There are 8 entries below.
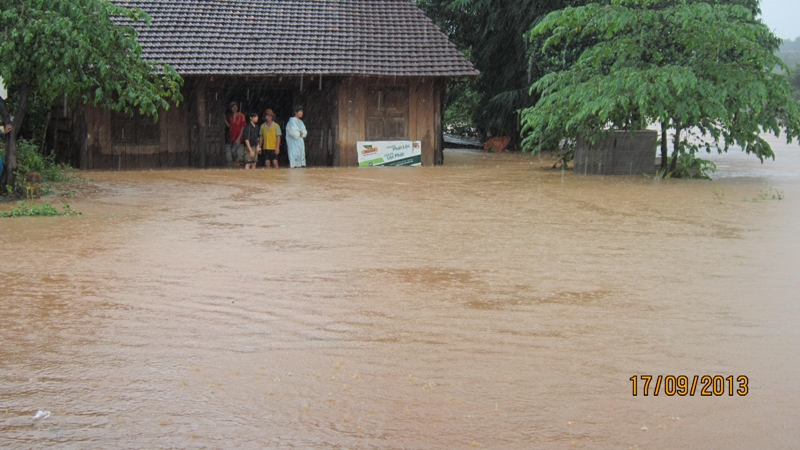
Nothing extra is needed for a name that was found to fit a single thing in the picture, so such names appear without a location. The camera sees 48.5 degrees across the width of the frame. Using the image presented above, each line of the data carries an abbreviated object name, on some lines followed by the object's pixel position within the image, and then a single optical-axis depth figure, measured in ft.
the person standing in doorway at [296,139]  64.08
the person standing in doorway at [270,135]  64.95
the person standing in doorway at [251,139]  63.21
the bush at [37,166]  50.15
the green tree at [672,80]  52.03
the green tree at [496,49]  87.92
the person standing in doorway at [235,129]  64.59
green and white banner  67.36
